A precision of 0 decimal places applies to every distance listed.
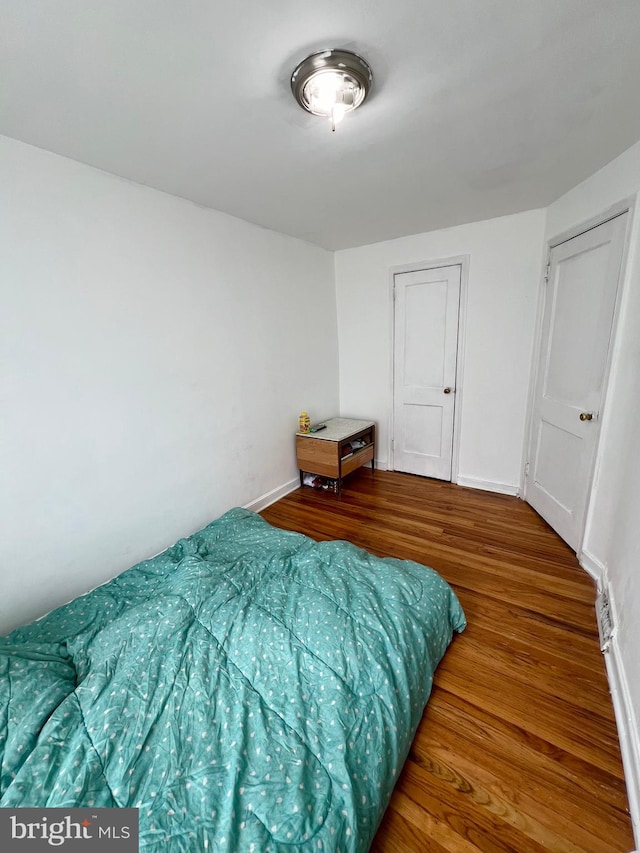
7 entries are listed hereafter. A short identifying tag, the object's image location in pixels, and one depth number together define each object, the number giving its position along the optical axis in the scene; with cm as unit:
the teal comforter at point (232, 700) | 87
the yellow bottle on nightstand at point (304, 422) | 328
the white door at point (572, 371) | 201
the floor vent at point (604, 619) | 154
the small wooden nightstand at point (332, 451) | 309
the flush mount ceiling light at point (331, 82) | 115
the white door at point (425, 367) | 315
